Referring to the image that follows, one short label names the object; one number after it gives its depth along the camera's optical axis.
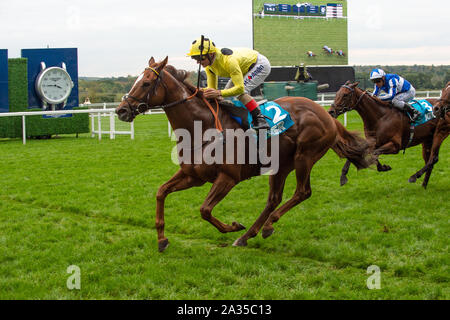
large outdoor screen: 29.66
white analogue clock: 15.20
